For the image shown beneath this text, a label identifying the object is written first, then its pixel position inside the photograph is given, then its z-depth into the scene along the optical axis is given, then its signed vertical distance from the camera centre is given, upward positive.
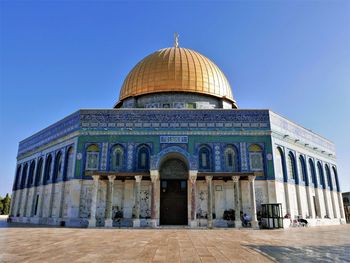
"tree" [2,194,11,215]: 46.44 +0.31
